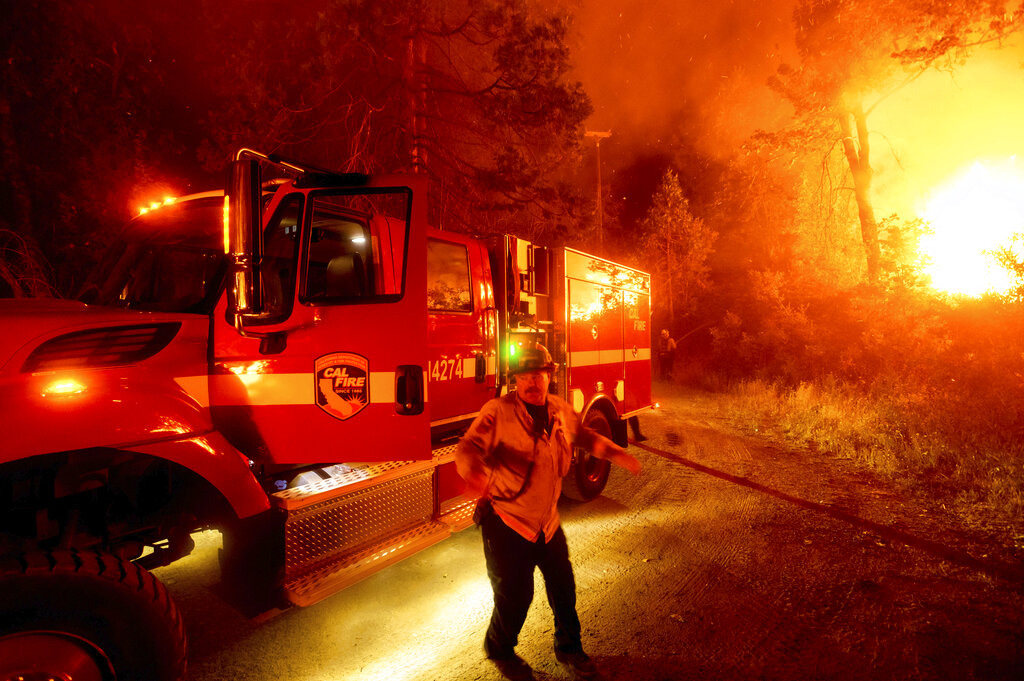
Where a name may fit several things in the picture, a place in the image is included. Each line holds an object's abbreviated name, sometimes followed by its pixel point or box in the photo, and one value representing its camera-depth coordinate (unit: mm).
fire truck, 2266
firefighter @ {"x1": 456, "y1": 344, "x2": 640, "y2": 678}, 2904
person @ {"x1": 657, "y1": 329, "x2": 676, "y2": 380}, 17984
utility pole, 20844
